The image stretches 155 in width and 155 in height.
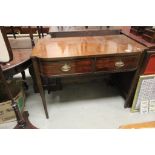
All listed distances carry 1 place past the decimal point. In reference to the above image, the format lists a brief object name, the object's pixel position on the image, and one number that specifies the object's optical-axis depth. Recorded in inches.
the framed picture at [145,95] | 53.4
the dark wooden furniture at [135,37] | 48.0
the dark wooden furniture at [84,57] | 43.2
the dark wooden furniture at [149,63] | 47.1
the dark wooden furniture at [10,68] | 28.7
